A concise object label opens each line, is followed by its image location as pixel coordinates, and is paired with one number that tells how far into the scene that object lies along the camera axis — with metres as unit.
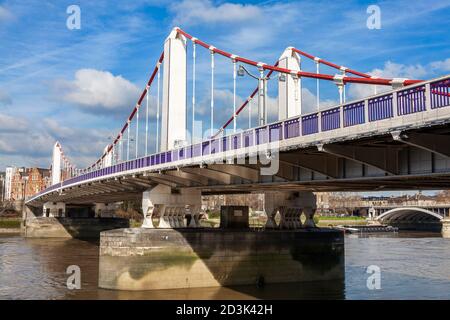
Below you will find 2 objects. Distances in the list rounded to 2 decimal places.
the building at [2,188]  191.68
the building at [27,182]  168.50
